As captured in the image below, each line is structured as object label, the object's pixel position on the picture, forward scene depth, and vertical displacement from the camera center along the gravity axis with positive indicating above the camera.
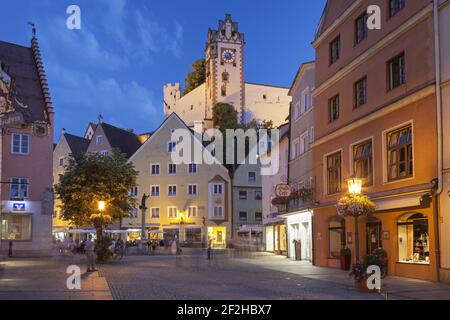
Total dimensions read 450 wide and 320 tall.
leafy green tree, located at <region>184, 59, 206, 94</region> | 121.95 +27.84
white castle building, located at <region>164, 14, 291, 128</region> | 104.81 +22.24
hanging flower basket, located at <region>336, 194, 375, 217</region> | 21.91 +0.45
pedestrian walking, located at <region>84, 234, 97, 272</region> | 27.67 -1.58
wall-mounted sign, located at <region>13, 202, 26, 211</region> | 48.59 +0.93
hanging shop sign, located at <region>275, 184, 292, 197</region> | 38.59 +1.76
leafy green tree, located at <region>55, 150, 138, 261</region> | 39.19 +1.90
